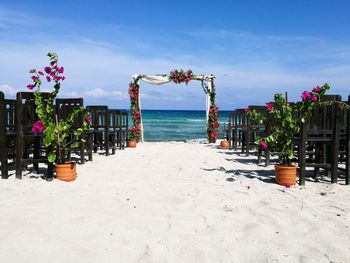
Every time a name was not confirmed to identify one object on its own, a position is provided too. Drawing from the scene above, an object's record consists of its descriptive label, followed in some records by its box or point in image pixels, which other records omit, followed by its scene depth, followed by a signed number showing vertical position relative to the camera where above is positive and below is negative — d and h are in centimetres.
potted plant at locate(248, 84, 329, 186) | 454 -13
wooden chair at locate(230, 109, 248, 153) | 969 -16
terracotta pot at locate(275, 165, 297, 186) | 457 -79
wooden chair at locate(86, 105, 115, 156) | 863 -18
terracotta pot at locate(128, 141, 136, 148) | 1101 -91
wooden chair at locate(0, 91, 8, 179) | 480 -40
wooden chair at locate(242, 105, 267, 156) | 807 -29
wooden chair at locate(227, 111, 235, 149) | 1082 -28
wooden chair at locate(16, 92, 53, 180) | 479 -17
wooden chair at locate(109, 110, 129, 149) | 968 -16
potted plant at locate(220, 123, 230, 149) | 1081 -88
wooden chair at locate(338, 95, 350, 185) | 465 -48
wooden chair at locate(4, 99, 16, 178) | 488 -11
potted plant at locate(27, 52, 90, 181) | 475 -16
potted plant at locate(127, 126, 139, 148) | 1165 -62
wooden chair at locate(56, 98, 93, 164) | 643 +11
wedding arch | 1278 +108
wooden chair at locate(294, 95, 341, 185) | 457 -30
